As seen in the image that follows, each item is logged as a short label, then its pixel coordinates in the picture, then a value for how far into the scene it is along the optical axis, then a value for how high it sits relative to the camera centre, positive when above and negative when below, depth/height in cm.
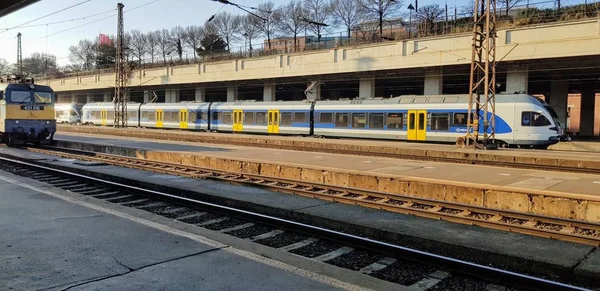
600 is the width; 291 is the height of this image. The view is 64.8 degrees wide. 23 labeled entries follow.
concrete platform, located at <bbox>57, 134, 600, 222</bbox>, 969 -152
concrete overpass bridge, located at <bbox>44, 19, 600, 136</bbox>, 2852 +413
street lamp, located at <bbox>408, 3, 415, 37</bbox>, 4208 +1017
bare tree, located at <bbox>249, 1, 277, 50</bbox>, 6252 +1290
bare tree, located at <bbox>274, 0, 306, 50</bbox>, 6131 +1331
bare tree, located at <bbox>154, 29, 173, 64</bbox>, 8089 +1336
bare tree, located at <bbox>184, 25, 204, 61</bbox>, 7518 +1372
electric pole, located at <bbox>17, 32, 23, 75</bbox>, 6068 +910
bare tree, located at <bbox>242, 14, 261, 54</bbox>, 6506 +1281
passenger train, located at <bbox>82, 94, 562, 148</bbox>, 2427 +28
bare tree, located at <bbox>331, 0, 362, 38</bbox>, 5632 +1337
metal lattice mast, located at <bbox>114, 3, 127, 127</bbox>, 4206 +443
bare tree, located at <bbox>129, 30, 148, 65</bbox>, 8356 +1339
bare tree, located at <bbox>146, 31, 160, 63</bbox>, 8250 +1362
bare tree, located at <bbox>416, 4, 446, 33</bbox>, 4169 +1057
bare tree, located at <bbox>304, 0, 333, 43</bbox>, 5895 +1415
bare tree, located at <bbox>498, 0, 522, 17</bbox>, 4055 +1066
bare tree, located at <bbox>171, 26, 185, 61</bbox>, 7881 +1366
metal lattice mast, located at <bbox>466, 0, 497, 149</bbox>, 2144 +191
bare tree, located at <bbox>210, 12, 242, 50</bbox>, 6881 +1413
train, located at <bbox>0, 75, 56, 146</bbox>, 2205 +45
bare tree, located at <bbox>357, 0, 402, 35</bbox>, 5059 +1265
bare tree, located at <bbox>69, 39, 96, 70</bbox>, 8882 +1290
